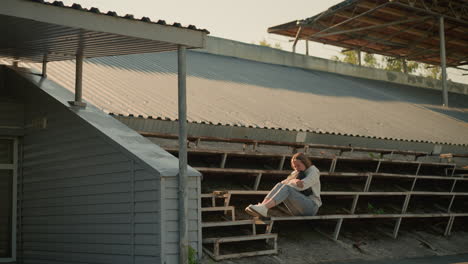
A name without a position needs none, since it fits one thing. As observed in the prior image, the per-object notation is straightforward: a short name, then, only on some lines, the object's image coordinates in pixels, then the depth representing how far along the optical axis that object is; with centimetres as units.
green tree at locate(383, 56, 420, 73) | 7124
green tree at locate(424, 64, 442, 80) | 7231
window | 1098
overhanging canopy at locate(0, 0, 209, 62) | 724
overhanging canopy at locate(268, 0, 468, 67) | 2334
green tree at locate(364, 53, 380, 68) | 7442
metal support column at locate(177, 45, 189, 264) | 791
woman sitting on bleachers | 990
